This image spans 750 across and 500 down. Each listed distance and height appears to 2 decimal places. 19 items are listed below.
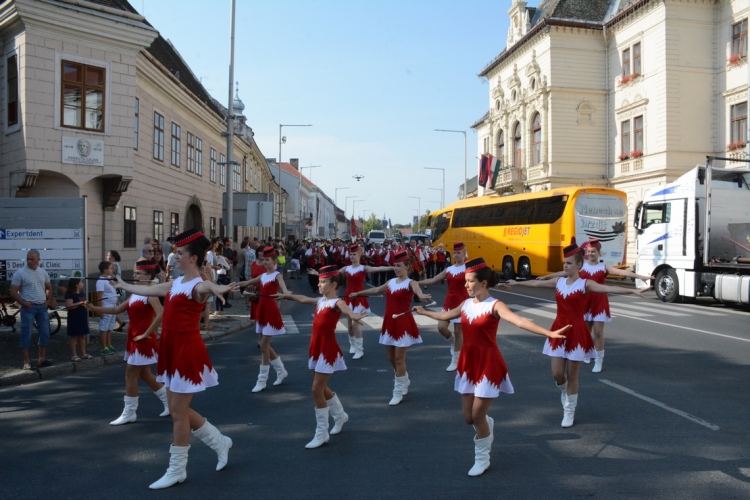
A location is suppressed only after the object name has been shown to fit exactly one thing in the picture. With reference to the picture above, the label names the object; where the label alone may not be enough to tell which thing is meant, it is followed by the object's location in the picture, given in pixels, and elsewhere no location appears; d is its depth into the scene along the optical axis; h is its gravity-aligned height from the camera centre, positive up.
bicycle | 11.86 -1.52
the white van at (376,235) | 72.94 +0.99
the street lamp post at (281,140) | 44.08 +7.52
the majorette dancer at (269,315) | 8.09 -0.96
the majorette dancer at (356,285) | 10.10 -0.75
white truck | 17.30 +0.34
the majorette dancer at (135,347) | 6.45 -1.11
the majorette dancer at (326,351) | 5.72 -1.02
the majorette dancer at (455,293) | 9.09 -0.75
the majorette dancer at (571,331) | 6.26 -0.90
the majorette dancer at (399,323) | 7.39 -0.99
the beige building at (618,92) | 31.06 +8.86
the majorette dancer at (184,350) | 4.80 -0.86
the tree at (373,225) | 190.56 +5.70
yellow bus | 24.42 +0.77
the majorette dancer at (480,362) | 4.95 -0.97
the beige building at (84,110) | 15.82 +3.65
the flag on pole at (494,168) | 44.21 +5.53
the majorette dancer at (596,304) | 9.18 -0.92
